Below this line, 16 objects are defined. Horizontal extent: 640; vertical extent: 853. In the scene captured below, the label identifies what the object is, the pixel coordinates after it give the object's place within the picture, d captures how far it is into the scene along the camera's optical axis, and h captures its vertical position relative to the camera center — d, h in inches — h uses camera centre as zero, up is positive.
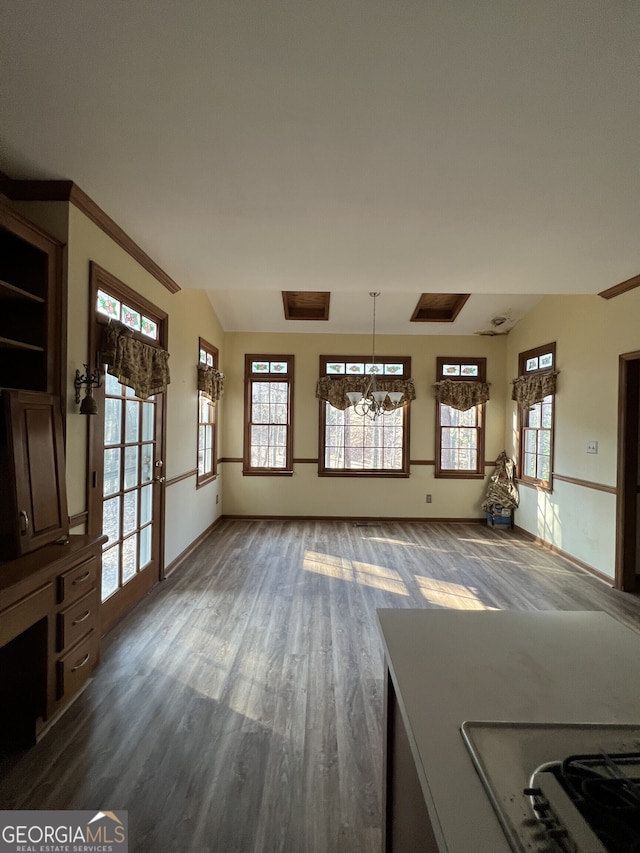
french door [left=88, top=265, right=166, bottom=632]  112.3 -16.9
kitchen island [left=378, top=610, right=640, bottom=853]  28.5 -24.0
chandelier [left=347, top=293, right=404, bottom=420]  204.5 +13.5
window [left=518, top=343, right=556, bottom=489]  215.8 -0.6
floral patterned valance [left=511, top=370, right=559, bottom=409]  207.3 +20.2
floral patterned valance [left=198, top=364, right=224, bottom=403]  200.2 +19.6
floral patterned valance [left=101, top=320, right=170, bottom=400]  112.8 +16.8
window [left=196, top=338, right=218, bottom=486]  214.2 -3.1
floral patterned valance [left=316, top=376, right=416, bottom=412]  257.1 +22.3
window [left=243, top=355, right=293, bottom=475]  264.2 +5.0
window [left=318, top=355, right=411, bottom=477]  264.8 -6.4
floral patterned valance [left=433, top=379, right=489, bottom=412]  258.8 +19.5
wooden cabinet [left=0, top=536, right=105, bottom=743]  72.7 -39.9
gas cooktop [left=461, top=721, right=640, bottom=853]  25.2 -23.4
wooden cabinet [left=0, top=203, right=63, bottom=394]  93.8 +22.1
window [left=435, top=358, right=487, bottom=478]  264.8 -2.7
